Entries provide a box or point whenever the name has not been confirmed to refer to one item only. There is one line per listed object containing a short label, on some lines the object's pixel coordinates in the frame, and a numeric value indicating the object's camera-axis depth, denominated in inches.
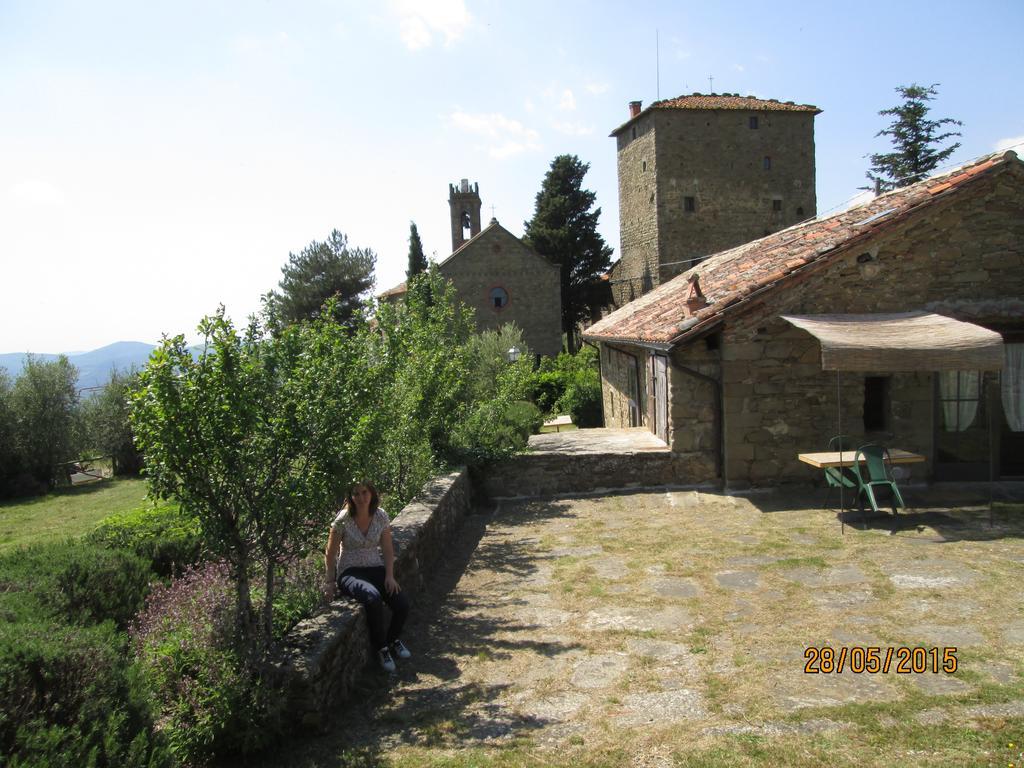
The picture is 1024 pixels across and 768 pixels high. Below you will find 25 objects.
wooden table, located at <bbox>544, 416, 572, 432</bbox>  943.7
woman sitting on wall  197.6
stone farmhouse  374.3
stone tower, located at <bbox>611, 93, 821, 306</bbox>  1449.3
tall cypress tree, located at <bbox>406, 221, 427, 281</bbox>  1755.7
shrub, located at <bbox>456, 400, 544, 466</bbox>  415.5
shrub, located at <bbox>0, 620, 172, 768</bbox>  108.7
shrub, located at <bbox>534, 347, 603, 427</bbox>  882.8
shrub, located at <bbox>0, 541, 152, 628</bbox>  162.2
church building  1485.0
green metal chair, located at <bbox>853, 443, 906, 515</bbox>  313.3
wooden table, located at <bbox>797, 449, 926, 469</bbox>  325.4
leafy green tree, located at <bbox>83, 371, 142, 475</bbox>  1113.4
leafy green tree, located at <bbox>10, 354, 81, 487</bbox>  1016.9
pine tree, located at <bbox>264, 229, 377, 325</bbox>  1502.2
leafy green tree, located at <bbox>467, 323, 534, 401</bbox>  521.7
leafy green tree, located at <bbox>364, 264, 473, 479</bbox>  334.3
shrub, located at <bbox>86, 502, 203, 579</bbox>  245.3
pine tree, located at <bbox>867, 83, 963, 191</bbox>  1412.4
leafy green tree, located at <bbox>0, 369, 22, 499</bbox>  995.9
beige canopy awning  310.7
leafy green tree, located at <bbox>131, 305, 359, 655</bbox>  159.9
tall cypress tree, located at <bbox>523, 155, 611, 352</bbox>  1738.4
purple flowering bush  144.2
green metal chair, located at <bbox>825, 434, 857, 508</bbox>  324.8
